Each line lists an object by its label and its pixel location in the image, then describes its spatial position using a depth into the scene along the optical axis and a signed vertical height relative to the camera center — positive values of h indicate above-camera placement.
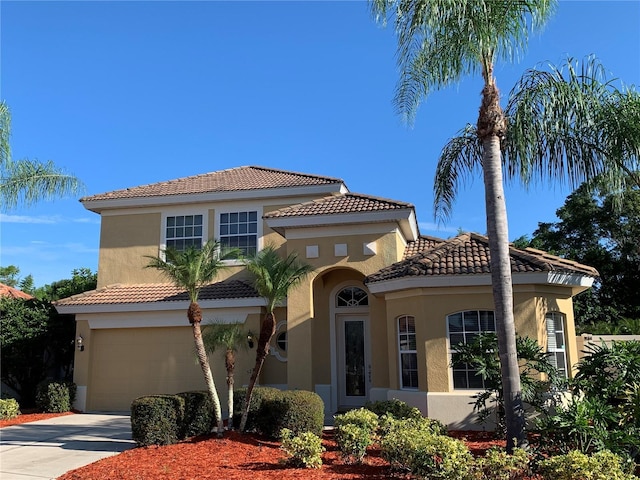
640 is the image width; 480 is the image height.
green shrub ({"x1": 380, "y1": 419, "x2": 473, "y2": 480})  7.04 -1.63
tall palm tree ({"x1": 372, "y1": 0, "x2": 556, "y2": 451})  8.80 +5.25
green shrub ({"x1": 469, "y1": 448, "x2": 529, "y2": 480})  6.91 -1.70
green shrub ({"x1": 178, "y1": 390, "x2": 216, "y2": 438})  10.68 -1.47
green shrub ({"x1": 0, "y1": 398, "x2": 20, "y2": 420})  15.30 -1.83
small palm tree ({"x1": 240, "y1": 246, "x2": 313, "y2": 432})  10.63 +1.15
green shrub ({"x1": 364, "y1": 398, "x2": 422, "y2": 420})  10.93 -1.47
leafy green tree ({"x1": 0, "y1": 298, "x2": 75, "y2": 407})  17.61 +0.11
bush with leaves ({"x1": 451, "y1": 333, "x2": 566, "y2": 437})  10.26 -0.58
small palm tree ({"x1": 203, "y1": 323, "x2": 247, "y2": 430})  10.91 +0.05
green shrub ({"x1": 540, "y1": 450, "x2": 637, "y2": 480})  6.50 -1.64
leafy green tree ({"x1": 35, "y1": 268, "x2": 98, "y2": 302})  23.46 +2.79
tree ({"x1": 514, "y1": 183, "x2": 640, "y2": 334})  25.48 +4.77
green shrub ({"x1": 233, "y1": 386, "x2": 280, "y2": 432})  10.93 -1.27
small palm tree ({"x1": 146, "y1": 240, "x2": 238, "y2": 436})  10.66 +1.44
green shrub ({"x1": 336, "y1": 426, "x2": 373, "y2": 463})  8.80 -1.71
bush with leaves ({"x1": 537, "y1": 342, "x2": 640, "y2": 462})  7.90 -1.17
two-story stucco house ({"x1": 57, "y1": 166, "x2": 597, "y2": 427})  12.48 +1.24
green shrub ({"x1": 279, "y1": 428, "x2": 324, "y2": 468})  8.38 -1.75
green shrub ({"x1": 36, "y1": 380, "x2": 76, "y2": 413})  16.47 -1.62
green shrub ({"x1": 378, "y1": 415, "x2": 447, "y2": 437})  9.27 -1.55
